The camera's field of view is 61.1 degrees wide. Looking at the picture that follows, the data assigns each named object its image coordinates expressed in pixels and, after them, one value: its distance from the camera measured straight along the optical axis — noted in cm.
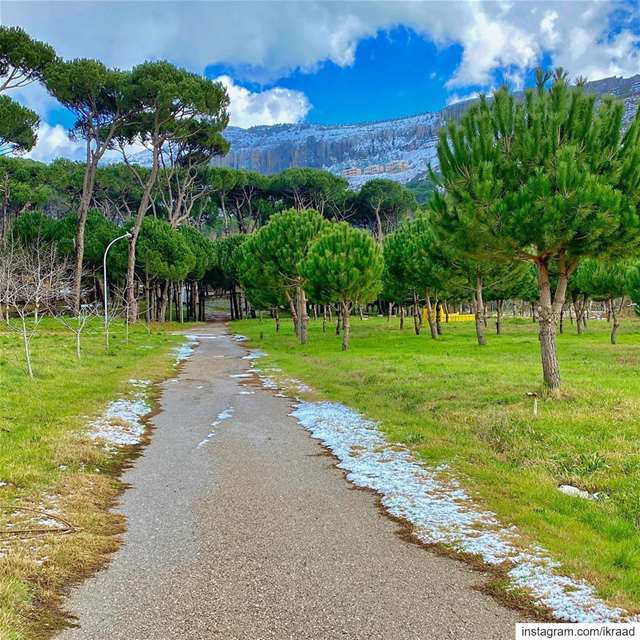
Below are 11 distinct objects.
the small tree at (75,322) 2442
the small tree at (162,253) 5606
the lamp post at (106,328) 3028
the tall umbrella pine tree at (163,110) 4400
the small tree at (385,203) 7931
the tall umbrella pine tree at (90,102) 4103
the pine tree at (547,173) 1228
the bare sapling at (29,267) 3178
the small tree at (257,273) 3781
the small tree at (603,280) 3966
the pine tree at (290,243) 3675
